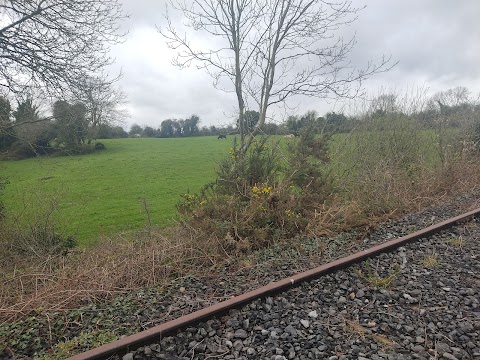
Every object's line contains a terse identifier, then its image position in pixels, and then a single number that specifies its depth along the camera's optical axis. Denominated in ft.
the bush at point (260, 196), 18.10
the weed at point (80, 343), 8.94
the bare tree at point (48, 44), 23.19
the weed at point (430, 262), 14.26
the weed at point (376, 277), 12.64
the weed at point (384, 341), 9.07
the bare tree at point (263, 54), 26.18
